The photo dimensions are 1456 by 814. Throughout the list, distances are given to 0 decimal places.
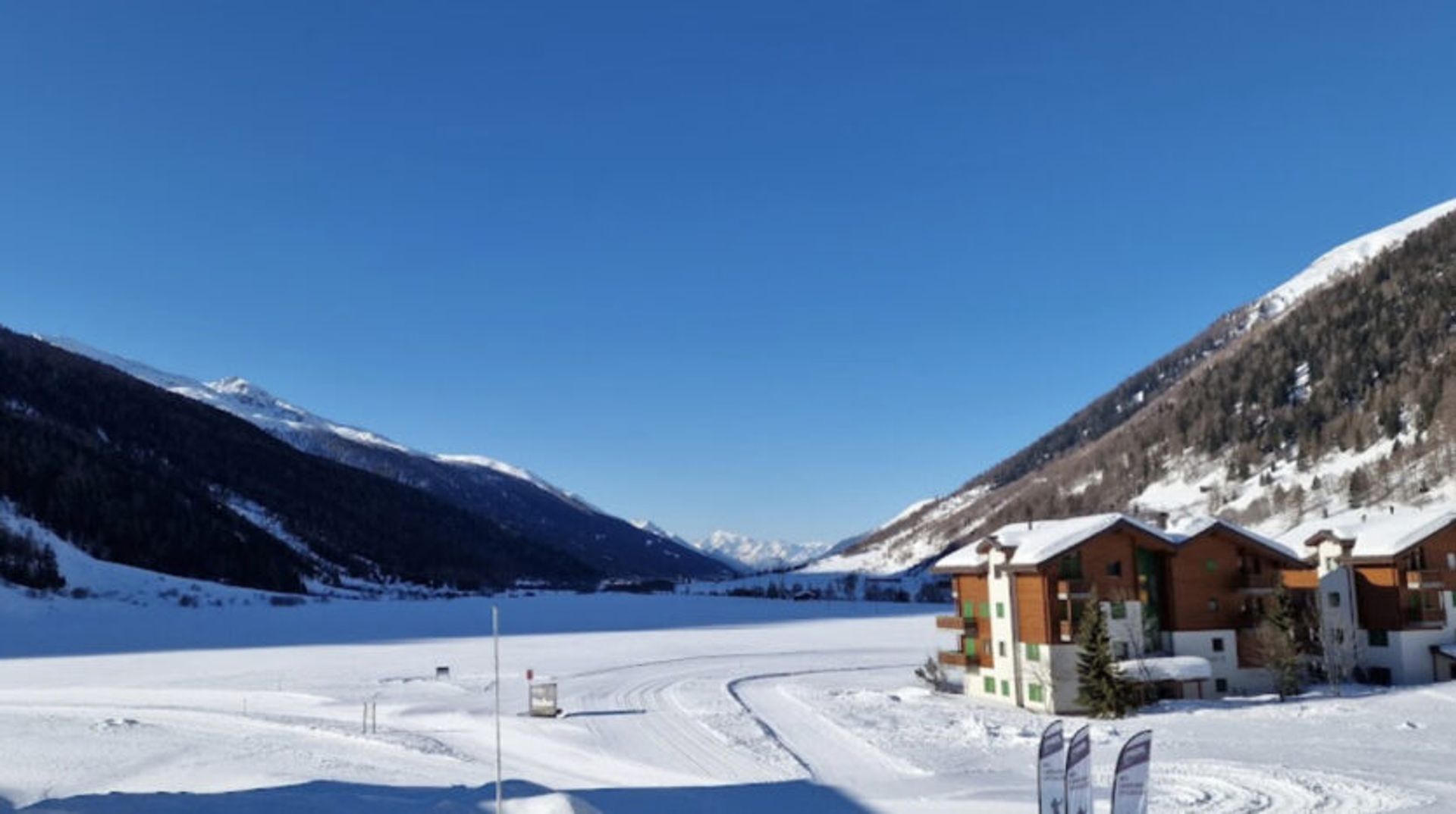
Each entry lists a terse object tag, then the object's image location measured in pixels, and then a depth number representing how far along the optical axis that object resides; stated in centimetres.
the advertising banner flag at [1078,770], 1530
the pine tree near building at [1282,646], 4078
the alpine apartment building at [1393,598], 4391
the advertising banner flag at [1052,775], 1563
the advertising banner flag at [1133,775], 1493
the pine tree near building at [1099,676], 3769
